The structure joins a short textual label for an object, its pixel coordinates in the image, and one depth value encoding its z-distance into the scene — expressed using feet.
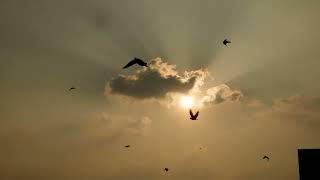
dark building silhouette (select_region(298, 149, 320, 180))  169.48
